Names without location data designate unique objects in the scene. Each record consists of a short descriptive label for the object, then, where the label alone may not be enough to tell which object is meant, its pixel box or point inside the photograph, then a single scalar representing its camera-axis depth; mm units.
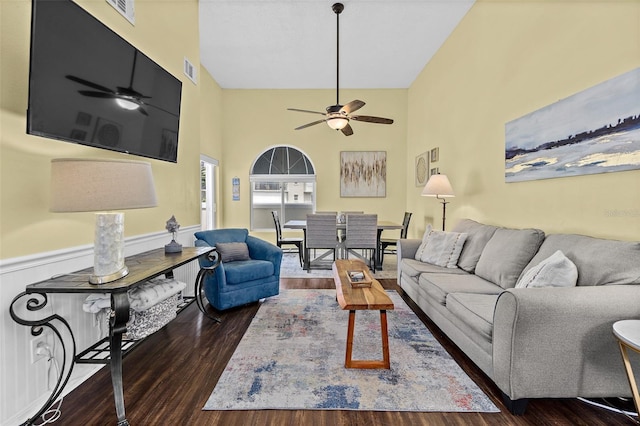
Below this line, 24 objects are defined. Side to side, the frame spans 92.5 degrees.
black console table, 1601
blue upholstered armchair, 3191
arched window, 6809
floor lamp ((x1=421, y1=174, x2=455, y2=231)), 4160
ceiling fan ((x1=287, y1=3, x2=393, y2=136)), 3799
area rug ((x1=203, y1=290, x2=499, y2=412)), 1836
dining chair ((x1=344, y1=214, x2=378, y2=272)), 4816
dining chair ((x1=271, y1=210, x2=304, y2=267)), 5477
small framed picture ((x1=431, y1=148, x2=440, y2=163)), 5161
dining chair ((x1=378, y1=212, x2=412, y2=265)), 5477
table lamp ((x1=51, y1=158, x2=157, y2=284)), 1514
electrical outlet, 1715
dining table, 4993
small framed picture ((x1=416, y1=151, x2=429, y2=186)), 5652
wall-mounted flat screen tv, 1602
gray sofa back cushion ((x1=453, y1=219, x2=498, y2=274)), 3148
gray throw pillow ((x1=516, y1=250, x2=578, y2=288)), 1937
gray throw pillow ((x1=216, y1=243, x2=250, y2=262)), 3488
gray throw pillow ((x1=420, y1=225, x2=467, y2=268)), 3383
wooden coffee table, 2134
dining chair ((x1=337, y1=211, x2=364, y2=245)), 5107
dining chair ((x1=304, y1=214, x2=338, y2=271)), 4801
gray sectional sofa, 1652
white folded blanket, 1856
